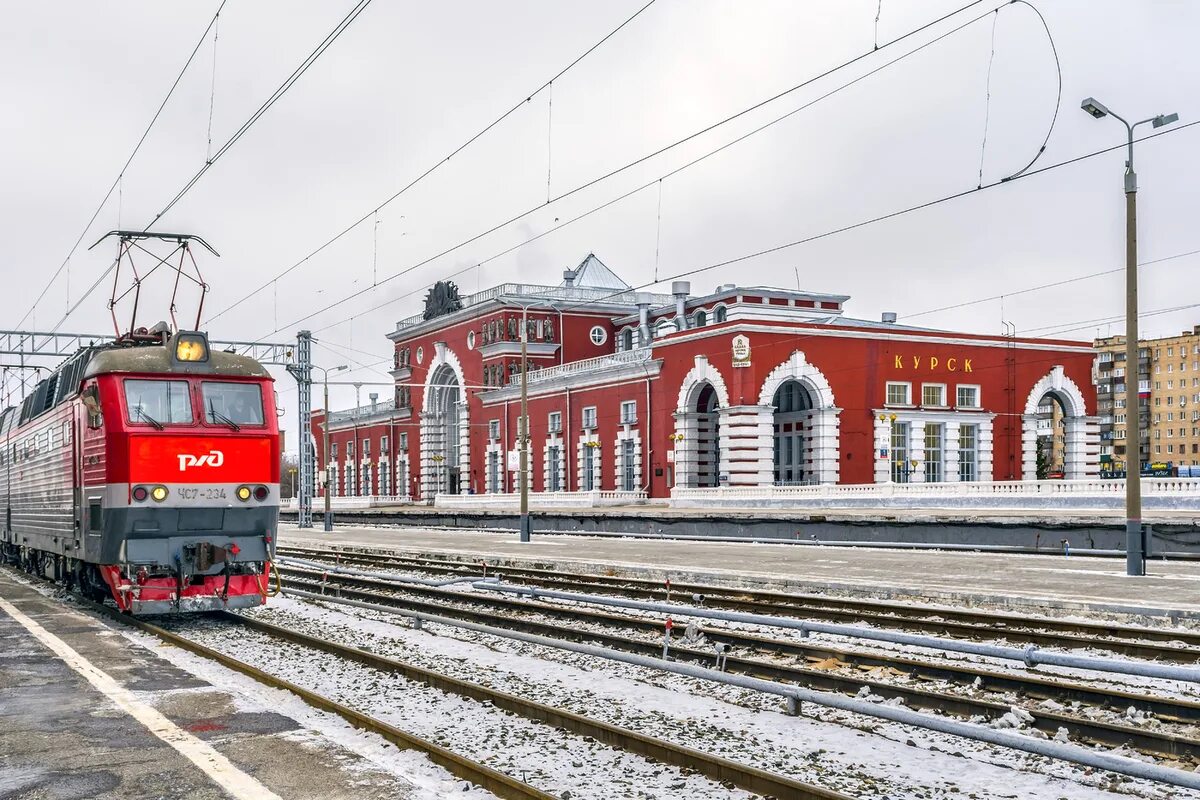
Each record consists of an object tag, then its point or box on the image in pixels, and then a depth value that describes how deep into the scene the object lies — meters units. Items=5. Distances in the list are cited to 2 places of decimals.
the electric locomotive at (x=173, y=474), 14.53
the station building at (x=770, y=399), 48.59
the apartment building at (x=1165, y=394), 130.00
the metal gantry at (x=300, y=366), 48.44
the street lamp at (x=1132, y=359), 19.67
